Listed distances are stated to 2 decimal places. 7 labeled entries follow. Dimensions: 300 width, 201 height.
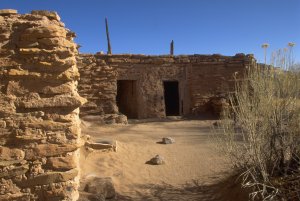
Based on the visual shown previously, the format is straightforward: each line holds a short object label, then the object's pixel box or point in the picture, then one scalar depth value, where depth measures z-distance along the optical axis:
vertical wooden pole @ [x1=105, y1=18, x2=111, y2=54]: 12.29
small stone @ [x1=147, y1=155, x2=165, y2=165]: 4.58
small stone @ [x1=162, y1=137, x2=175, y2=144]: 5.66
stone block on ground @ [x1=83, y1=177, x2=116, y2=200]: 3.28
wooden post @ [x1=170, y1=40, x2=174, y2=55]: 12.14
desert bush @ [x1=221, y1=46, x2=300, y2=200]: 2.91
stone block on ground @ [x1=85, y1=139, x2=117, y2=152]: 4.81
